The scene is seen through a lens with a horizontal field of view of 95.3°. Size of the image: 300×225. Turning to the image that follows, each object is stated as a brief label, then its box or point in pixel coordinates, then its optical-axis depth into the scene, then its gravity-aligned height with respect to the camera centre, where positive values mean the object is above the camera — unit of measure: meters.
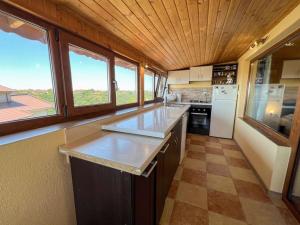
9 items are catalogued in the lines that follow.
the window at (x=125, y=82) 2.10 +0.17
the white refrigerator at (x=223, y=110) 3.54 -0.48
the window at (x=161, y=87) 4.23 +0.15
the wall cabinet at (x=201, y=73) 4.14 +0.57
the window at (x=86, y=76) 1.26 +0.17
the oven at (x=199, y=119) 3.89 -0.79
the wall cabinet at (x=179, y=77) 4.43 +0.49
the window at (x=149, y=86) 3.28 +0.15
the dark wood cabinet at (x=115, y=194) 0.84 -0.70
